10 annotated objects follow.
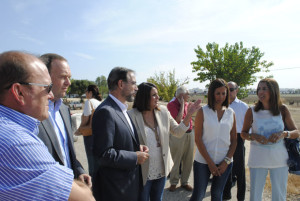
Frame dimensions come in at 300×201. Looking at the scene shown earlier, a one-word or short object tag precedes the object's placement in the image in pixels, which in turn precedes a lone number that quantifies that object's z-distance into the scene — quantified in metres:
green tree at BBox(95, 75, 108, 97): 88.59
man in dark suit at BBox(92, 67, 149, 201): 2.04
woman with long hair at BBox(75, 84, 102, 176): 4.32
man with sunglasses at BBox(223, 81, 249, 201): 3.74
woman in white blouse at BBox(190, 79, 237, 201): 2.86
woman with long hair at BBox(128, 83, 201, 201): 2.73
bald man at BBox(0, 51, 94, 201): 0.80
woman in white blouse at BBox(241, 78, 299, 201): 2.94
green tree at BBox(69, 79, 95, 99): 58.53
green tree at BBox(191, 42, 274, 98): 13.08
